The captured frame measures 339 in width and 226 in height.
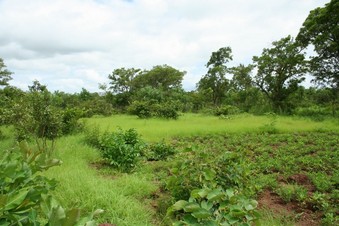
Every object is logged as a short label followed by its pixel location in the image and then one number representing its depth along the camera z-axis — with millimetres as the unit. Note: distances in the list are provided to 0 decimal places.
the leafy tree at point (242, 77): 21609
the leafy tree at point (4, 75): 22383
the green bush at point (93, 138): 7870
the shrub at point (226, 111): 19672
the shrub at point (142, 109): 17550
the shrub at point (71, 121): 9977
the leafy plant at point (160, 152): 7031
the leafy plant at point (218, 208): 1420
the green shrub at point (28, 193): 870
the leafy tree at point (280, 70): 18122
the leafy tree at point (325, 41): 14883
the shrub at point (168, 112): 16594
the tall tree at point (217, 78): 26984
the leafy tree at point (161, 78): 30734
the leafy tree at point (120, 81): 29547
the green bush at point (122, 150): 6122
